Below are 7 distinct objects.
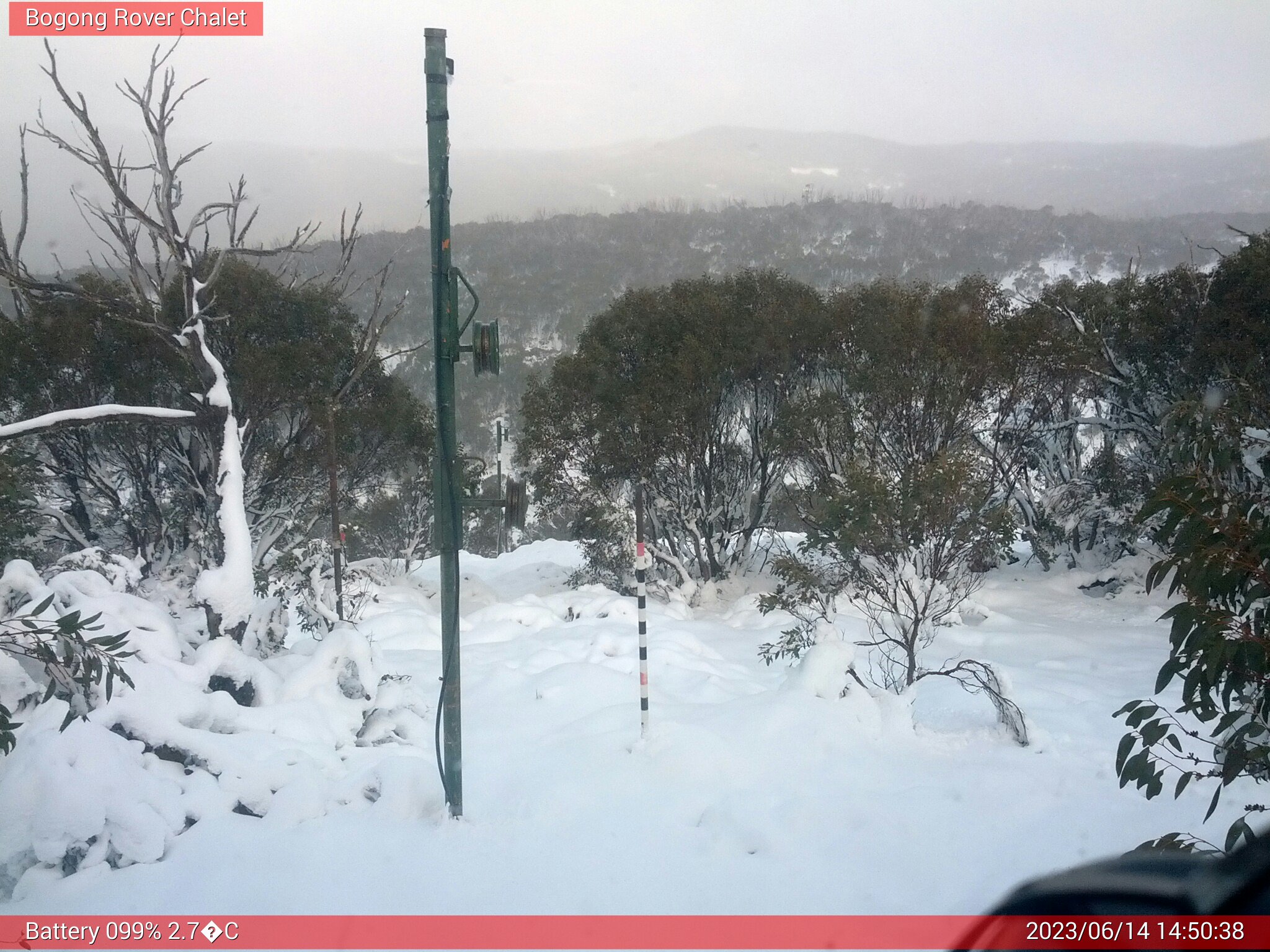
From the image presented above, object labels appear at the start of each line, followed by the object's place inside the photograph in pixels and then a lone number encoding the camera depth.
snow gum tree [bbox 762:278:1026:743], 8.02
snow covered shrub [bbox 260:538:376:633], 8.72
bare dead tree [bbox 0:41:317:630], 5.60
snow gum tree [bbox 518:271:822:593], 17.33
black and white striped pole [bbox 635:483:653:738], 5.50
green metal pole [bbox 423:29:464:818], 4.13
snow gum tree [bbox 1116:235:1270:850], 2.64
